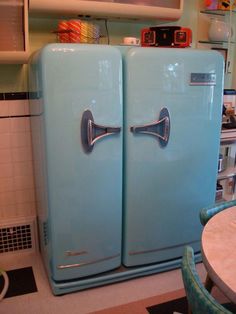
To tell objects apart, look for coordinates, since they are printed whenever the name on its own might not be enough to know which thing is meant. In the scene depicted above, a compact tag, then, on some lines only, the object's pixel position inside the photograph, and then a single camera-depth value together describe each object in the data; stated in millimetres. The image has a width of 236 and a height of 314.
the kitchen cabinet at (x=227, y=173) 2547
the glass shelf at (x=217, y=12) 2592
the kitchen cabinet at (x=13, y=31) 1834
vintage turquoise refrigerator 1697
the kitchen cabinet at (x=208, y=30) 2604
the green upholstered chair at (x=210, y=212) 1430
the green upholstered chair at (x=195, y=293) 819
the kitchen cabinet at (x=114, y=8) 1933
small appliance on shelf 1984
